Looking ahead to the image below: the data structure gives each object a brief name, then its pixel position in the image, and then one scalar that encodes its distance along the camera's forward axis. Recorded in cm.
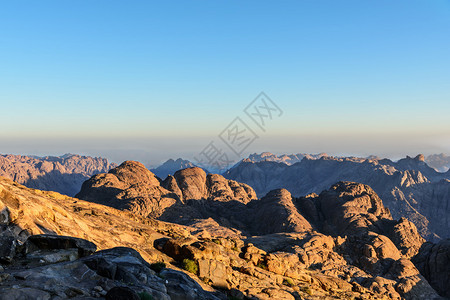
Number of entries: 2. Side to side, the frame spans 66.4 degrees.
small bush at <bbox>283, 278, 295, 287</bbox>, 3346
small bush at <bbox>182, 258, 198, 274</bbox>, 2550
